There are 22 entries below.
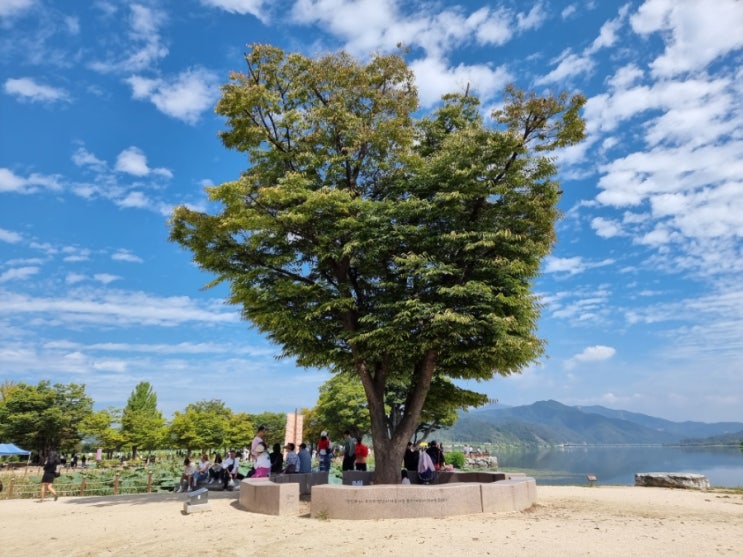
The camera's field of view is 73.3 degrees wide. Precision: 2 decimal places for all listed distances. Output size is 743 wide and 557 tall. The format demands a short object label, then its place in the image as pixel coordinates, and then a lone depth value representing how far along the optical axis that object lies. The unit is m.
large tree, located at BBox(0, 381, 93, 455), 47.56
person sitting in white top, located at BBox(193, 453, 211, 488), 17.58
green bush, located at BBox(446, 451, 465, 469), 34.56
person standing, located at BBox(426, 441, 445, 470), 18.02
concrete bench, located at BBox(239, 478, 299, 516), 11.66
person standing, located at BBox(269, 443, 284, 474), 17.11
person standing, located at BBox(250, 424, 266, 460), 15.63
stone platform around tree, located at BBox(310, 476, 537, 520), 10.68
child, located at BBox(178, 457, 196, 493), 18.03
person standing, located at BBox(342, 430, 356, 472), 17.48
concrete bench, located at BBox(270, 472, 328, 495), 14.95
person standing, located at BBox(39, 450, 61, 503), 16.89
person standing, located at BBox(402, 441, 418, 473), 16.81
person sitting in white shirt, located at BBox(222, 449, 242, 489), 18.02
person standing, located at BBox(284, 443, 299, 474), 16.06
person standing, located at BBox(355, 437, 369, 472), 16.81
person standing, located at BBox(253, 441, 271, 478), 15.17
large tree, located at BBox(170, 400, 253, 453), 52.41
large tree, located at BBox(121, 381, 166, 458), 55.44
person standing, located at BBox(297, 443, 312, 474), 16.45
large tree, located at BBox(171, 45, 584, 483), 13.59
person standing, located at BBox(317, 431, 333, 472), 18.20
